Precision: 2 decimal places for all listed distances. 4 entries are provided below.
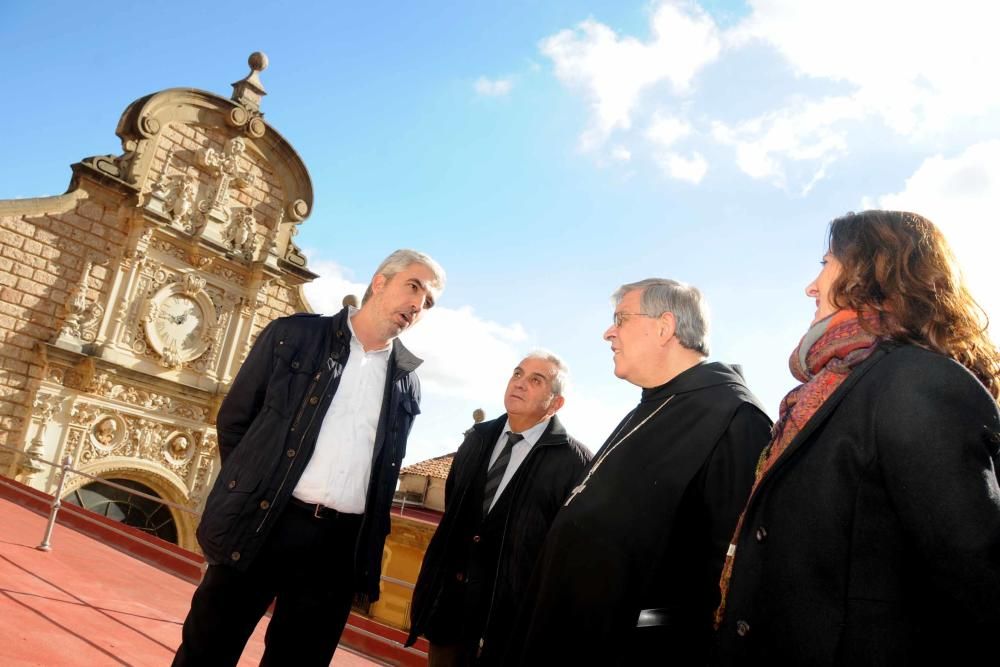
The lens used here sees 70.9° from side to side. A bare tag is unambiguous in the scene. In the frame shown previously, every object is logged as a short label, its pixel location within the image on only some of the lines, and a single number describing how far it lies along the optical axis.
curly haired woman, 1.31
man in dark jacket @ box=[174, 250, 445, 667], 2.33
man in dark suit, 2.86
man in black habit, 1.80
